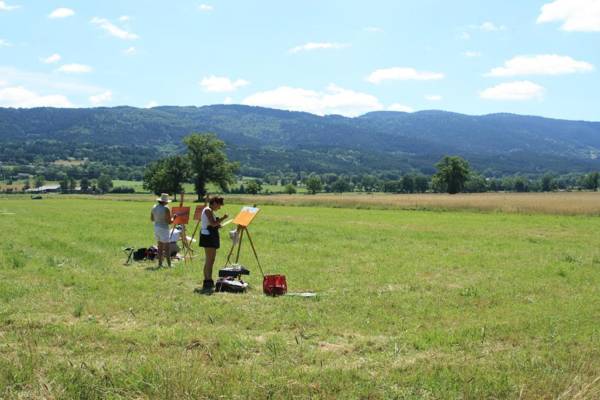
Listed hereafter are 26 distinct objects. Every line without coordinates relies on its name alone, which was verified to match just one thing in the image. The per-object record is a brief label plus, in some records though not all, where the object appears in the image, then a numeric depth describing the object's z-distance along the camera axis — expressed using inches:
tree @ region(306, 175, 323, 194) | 6294.3
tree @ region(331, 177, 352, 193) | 7066.9
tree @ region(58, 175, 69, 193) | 6574.8
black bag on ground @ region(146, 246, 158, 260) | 689.6
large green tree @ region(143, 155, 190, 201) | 3614.7
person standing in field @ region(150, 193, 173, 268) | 634.2
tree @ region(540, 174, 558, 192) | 6486.2
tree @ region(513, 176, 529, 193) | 6747.1
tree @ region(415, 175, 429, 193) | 6117.1
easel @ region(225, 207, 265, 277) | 522.9
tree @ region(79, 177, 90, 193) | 6565.0
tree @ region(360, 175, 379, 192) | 7660.4
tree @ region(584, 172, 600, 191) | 5738.2
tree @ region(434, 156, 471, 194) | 4111.7
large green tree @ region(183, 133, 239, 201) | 3511.3
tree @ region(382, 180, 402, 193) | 6478.3
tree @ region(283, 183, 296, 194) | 6092.5
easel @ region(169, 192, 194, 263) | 698.8
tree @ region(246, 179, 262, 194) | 5360.2
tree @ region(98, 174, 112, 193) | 6594.0
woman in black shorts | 490.9
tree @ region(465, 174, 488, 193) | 5561.0
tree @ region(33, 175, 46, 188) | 7049.2
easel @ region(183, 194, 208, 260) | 691.6
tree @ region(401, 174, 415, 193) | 6208.2
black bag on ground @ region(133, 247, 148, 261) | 682.8
